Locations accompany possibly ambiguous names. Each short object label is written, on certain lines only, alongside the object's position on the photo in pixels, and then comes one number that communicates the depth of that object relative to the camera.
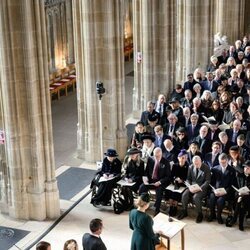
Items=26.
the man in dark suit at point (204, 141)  14.23
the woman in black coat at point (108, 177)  13.48
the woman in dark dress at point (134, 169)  13.31
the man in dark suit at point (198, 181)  12.74
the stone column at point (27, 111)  12.12
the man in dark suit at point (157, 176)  13.06
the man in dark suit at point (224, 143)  13.95
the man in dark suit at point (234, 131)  14.62
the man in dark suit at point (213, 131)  14.72
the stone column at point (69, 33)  23.97
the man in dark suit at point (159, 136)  14.59
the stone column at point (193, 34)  22.16
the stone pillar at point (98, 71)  15.37
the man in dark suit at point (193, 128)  15.10
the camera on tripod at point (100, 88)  15.10
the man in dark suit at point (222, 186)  12.60
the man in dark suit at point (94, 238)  9.22
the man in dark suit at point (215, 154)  13.19
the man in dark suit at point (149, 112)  16.31
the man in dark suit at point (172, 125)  15.34
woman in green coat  9.79
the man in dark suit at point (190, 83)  18.52
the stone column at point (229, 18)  27.17
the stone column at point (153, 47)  18.80
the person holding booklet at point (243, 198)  12.41
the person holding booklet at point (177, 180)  12.99
